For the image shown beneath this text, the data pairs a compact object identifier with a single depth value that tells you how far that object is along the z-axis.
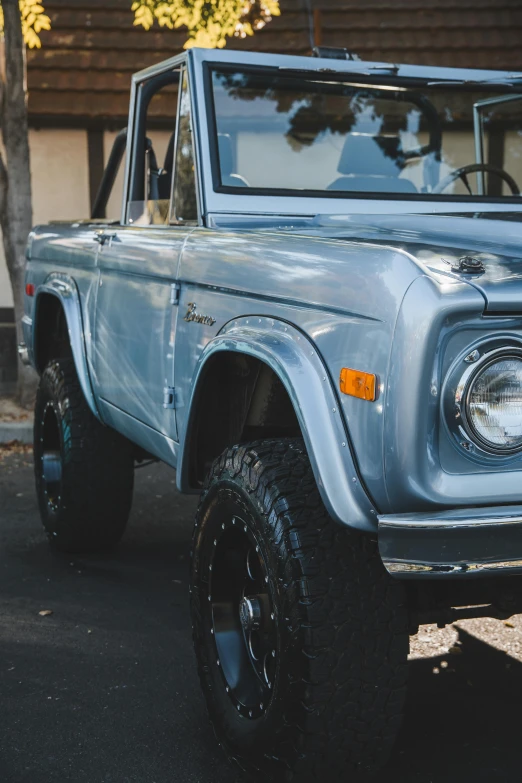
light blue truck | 2.07
